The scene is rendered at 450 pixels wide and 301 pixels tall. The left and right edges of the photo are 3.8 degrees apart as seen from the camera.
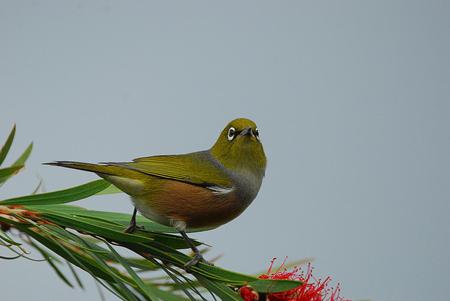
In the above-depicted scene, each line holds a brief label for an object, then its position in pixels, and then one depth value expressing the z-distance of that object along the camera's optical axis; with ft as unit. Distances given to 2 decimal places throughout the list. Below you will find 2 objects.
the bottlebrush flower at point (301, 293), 10.24
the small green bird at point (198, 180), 10.48
